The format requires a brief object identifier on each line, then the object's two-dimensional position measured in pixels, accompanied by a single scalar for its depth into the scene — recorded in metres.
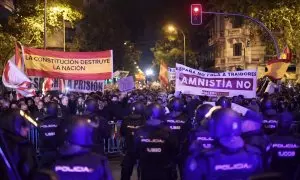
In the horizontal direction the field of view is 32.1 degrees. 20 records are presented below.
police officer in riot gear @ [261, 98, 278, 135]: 9.20
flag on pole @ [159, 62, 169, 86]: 29.16
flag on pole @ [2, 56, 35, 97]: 15.04
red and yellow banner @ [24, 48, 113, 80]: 15.98
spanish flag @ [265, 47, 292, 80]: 20.27
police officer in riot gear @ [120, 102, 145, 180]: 8.22
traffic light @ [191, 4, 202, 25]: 24.38
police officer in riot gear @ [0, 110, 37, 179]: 4.94
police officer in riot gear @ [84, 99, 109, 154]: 8.86
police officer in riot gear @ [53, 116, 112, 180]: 4.54
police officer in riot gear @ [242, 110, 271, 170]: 6.23
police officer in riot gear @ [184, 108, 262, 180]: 4.34
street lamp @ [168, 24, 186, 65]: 61.19
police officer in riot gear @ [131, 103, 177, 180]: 6.91
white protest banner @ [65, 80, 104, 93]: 17.50
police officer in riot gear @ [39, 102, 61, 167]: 9.16
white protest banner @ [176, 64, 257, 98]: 14.51
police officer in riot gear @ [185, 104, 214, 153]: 6.08
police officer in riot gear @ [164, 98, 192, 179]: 9.06
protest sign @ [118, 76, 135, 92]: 19.35
